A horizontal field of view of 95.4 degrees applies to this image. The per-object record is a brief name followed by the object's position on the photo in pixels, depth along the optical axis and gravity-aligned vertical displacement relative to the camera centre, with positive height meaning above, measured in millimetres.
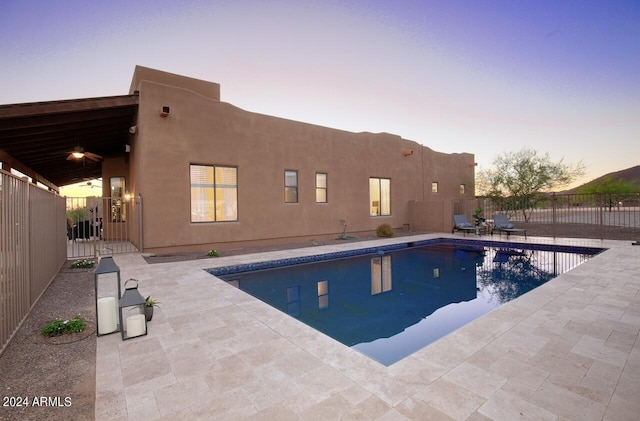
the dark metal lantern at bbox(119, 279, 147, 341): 3074 -1151
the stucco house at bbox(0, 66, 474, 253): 8312 +1450
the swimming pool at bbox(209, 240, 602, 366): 4148 -1692
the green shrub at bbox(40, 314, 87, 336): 3262 -1289
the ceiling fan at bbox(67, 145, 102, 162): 8875 +1935
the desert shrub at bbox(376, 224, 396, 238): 12990 -987
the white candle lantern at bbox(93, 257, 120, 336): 3254 -1090
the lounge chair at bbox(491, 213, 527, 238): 11914 -725
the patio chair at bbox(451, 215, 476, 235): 12859 -785
